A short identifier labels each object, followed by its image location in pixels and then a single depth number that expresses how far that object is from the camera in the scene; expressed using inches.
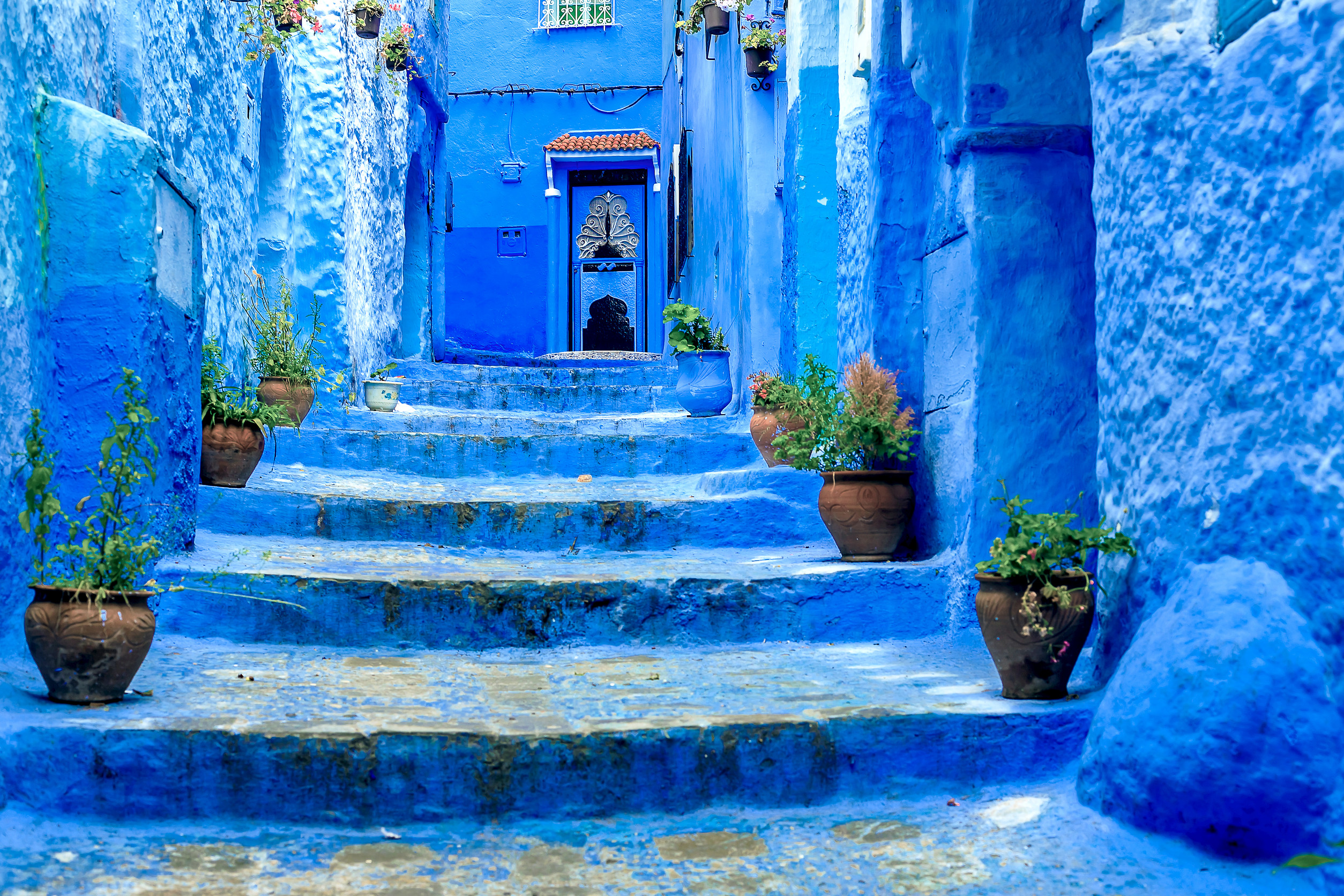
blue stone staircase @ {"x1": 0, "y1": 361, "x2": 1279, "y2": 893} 96.0
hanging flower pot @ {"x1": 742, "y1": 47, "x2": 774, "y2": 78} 274.8
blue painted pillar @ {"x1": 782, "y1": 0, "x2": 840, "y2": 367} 242.7
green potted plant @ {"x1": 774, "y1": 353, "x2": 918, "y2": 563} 163.6
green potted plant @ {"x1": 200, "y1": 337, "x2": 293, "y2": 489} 187.3
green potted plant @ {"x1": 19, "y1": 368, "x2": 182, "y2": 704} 102.5
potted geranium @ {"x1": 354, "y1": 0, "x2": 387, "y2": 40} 295.9
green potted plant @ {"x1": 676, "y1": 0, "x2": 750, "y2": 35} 300.7
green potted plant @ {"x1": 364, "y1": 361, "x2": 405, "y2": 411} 290.7
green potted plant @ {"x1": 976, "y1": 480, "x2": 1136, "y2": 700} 106.1
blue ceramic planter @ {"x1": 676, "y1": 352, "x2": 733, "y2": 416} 292.8
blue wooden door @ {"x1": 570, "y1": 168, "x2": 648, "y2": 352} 619.2
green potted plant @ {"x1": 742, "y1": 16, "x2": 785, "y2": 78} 273.3
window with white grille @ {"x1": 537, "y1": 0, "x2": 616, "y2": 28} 620.7
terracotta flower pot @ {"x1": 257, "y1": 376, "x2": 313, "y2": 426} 238.5
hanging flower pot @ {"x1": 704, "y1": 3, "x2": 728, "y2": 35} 304.2
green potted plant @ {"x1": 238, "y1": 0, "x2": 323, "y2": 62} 239.6
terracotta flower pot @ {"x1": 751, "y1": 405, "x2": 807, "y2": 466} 225.5
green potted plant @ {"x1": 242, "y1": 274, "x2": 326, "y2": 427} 239.1
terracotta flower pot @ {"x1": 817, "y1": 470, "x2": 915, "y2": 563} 163.3
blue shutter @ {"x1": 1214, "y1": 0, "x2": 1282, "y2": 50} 87.1
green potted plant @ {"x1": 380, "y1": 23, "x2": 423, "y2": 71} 340.8
